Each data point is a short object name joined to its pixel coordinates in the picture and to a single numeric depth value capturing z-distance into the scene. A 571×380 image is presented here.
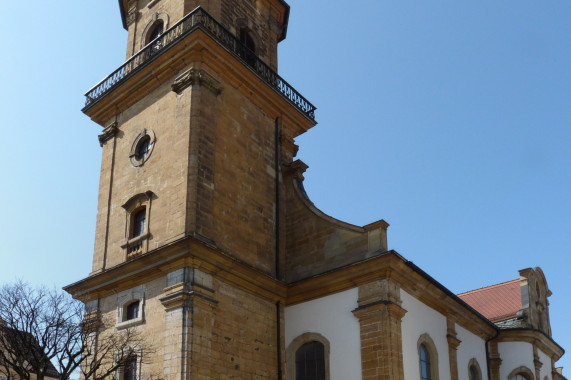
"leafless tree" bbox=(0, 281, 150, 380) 14.98
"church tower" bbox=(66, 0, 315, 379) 17.16
